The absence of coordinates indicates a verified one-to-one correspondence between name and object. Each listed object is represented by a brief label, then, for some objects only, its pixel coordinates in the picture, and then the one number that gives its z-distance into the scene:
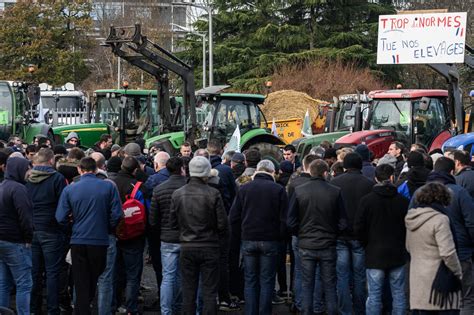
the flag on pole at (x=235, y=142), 19.53
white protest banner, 19.64
